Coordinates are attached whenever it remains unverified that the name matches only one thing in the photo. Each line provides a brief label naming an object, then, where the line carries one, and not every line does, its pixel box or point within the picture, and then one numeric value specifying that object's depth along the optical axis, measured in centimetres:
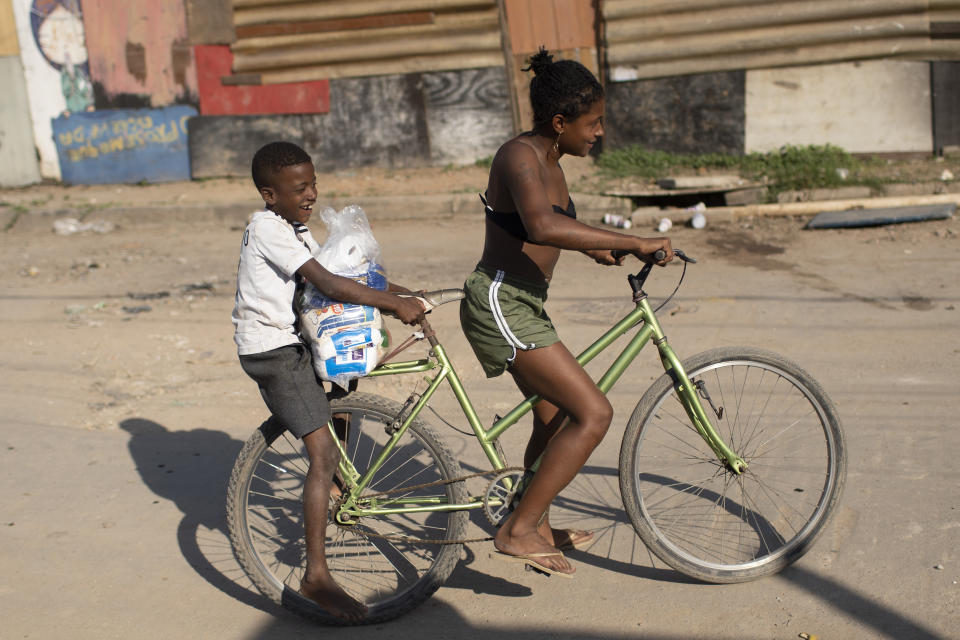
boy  296
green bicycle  318
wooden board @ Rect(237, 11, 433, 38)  1194
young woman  289
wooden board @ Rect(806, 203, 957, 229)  844
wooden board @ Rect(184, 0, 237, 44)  1229
